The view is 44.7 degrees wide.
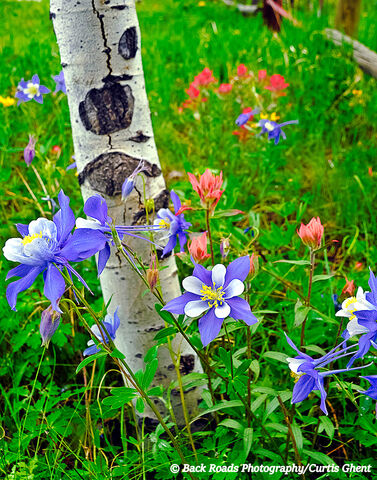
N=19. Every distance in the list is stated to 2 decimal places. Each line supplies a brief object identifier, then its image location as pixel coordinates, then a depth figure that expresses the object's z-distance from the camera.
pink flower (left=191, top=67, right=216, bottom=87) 2.72
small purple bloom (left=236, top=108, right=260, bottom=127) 1.74
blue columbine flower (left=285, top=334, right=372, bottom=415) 0.85
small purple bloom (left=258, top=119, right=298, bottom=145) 1.75
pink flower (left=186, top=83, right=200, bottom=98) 2.69
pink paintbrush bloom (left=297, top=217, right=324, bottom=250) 1.02
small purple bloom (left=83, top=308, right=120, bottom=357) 1.03
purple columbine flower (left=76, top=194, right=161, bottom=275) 0.87
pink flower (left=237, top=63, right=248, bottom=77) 2.82
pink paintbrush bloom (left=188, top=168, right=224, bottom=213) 1.01
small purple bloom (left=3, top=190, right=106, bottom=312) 0.75
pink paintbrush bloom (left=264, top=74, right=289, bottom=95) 2.66
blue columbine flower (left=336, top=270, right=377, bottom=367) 0.79
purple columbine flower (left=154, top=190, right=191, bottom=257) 1.15
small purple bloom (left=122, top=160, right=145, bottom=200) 1.04
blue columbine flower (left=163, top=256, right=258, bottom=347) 0.85
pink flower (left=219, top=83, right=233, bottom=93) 2.71
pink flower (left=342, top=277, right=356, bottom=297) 1.20
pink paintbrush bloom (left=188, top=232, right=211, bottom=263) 1.01
